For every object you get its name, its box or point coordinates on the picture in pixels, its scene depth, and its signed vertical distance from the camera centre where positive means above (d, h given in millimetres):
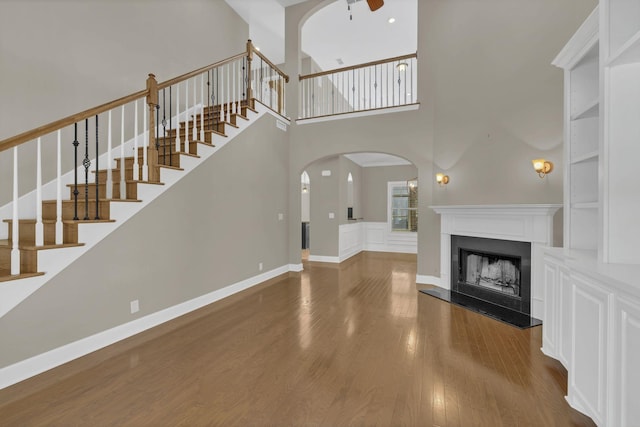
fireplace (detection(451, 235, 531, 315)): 3621 -838
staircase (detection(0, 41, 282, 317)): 2154 +111
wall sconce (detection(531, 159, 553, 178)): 3439 +569
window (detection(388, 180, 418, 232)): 8555 +229
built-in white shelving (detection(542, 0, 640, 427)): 1339 -283
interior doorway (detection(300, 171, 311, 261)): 11125 +523
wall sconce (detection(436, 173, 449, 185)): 4621 +559
